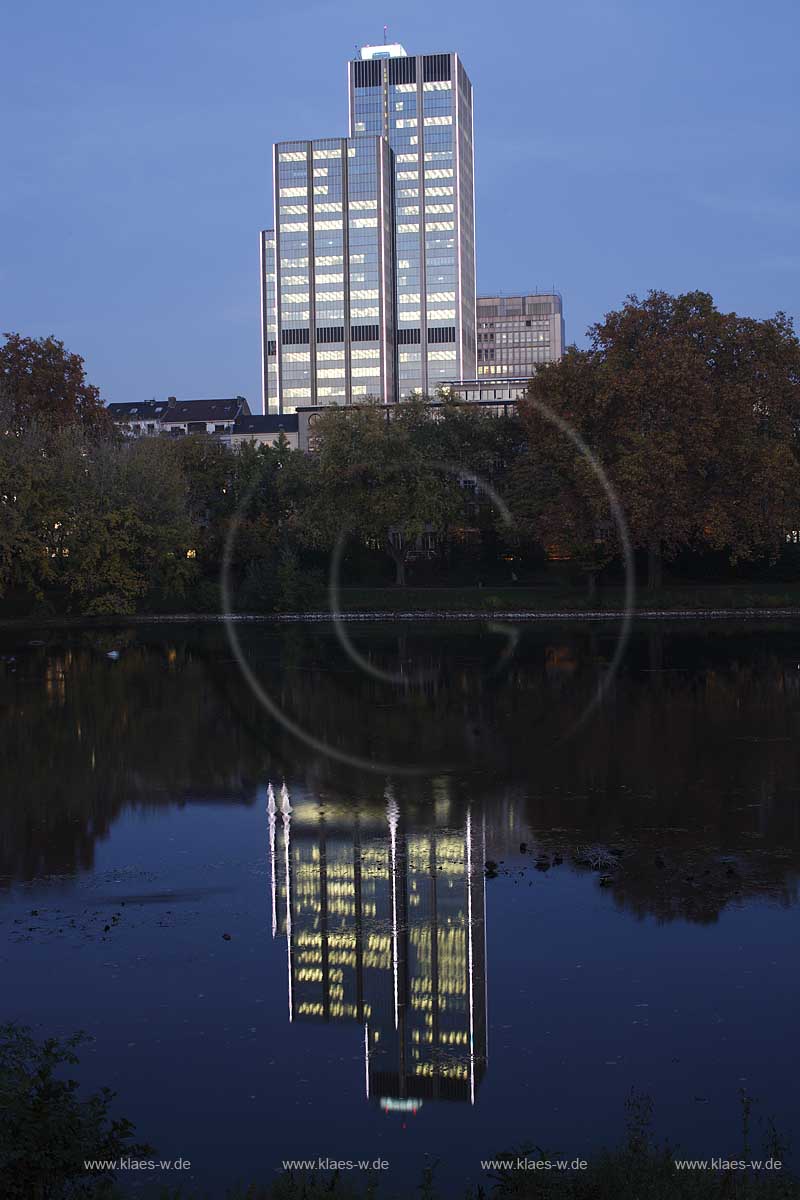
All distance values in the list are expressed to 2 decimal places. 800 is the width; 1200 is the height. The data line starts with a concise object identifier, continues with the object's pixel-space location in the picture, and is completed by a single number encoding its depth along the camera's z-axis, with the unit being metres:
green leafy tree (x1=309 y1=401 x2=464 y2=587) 70.19
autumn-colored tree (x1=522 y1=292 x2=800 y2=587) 58.59
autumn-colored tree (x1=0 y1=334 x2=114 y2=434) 79.69
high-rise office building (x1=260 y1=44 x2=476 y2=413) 198.50
